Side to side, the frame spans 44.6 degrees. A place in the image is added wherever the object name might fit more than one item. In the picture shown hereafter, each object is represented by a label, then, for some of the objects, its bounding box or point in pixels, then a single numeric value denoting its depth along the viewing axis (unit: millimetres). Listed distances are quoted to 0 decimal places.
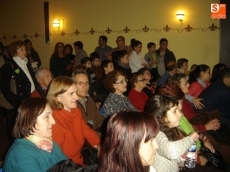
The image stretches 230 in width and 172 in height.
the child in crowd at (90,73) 5279
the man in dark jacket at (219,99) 3836
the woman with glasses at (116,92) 3623
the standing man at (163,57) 8032
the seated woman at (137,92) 4270
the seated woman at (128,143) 1418
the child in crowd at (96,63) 5741
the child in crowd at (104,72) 5344
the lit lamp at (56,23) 9875
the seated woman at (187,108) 3406
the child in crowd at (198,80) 4527
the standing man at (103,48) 8117
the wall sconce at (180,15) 8734
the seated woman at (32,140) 1733
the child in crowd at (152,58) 8101
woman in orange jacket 2498
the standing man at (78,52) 7781
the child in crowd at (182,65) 6316
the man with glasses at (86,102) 3279
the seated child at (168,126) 2139
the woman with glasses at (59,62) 7516
